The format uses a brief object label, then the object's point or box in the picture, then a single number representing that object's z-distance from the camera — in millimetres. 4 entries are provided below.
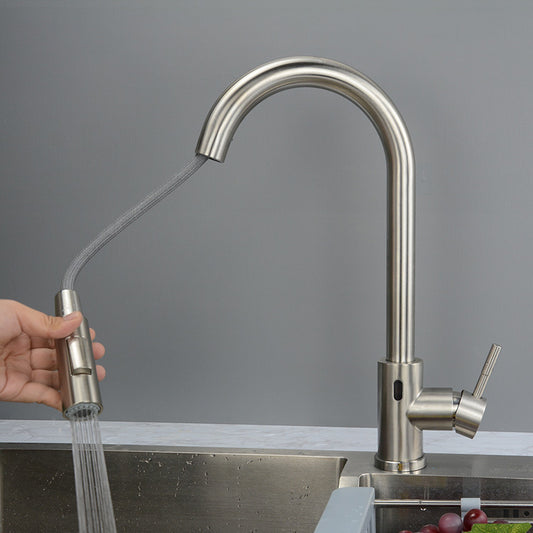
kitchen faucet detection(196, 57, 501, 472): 1513
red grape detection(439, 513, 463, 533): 1455
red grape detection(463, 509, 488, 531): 1454
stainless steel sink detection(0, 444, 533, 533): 1589
